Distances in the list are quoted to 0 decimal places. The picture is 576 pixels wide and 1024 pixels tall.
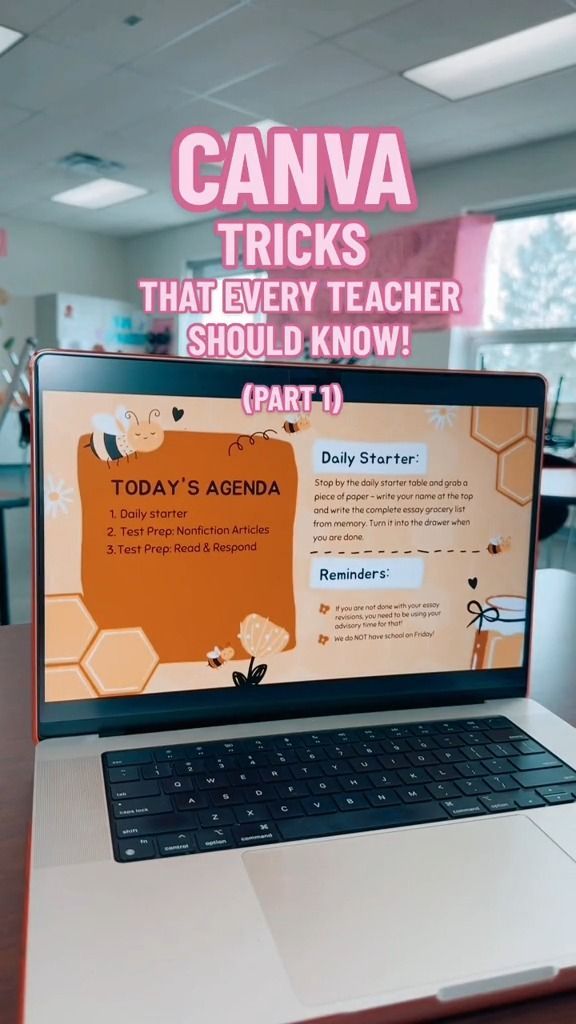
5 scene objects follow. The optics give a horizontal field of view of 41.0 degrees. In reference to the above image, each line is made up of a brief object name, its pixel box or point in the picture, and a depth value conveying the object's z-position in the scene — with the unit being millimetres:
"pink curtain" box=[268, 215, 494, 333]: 5109
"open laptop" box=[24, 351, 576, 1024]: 316
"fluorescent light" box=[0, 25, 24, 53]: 3399
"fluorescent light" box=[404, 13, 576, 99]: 3273
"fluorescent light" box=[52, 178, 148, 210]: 6098
